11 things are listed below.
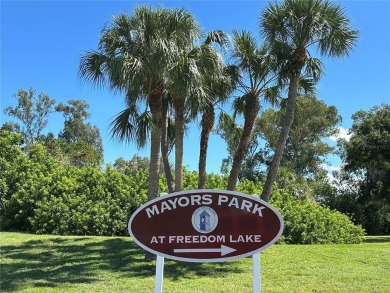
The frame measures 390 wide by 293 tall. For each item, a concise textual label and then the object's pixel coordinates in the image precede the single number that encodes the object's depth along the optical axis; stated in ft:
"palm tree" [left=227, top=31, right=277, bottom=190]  40.37
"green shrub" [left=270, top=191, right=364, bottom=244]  52.34
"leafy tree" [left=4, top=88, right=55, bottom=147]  164.76
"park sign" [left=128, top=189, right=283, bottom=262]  17.47
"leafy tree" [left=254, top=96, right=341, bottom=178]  123.54
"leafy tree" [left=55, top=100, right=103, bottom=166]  175.11
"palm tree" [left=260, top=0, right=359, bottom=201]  37.55
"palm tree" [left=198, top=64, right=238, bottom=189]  40.37
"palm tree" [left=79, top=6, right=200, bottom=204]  32.22
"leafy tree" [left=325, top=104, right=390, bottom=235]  77.92
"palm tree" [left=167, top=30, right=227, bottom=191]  33.14
